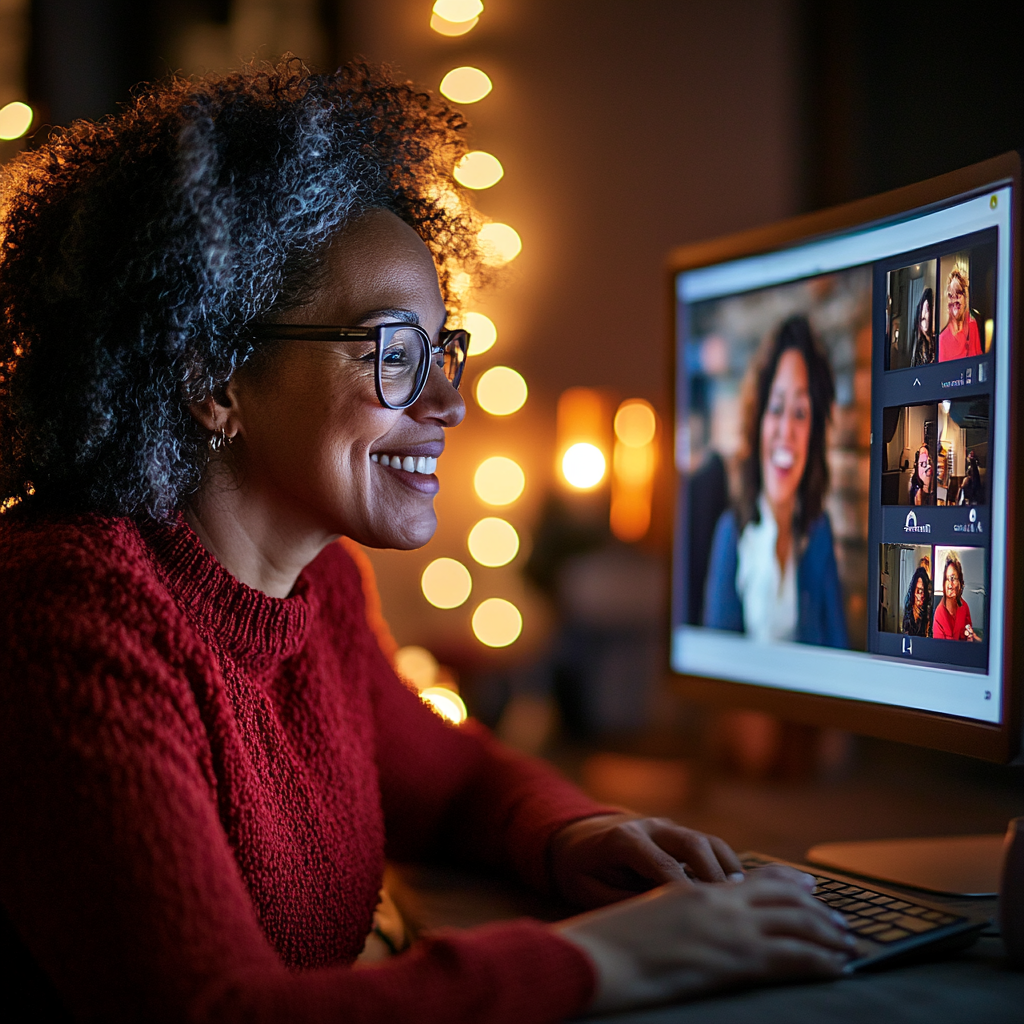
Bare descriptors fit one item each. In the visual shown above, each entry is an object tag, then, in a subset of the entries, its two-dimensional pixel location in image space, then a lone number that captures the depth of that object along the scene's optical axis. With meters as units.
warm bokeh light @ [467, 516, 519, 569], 2.31
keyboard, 0.63
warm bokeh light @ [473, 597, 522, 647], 2.19
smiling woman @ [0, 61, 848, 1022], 0.55
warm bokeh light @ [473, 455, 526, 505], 2.36
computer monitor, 0.77
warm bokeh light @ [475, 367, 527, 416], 2.39
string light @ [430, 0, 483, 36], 2.29
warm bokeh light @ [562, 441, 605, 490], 2.04
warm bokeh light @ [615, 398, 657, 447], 2.03
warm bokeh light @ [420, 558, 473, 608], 2.35
